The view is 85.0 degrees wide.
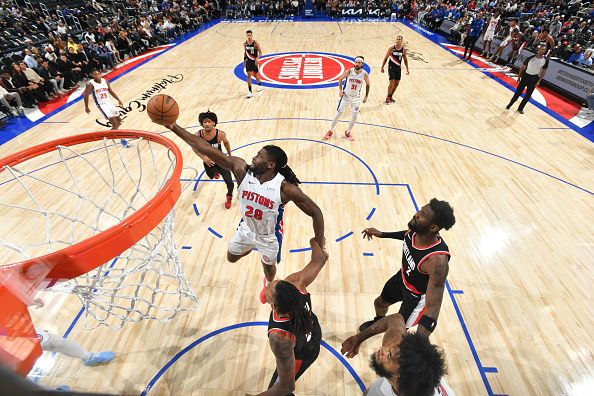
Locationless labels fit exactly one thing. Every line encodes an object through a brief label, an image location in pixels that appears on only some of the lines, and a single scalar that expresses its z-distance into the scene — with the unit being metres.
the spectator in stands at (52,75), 10.16
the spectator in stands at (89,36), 13.00
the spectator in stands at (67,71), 10.74
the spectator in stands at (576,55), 11.09
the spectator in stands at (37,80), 9.52
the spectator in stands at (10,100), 8.67
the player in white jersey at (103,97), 6.89
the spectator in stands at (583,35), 12.51
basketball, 3.12
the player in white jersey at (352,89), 6.86
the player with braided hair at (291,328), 2.21
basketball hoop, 2.17
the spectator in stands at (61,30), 14.14
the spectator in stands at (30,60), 10.00
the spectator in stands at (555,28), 13.80
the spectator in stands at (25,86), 9.30
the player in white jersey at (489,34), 13.30
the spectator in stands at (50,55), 10.72
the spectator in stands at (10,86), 8.99
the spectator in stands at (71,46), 11.87
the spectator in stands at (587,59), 10.59
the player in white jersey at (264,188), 3.07
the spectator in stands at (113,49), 13.07
